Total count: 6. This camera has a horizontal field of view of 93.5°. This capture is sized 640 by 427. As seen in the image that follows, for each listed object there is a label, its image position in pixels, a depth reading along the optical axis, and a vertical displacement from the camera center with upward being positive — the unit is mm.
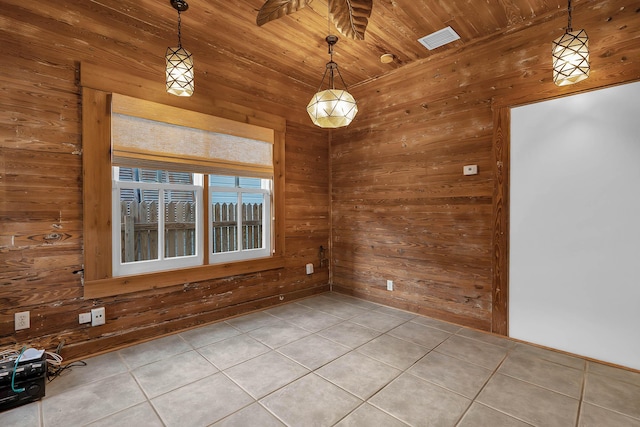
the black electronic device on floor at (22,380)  1818 -1041
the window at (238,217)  3385 -81
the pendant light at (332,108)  2217 +766
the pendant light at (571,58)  2055 +1052
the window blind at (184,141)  2639 +708
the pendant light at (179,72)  2230 +1030
